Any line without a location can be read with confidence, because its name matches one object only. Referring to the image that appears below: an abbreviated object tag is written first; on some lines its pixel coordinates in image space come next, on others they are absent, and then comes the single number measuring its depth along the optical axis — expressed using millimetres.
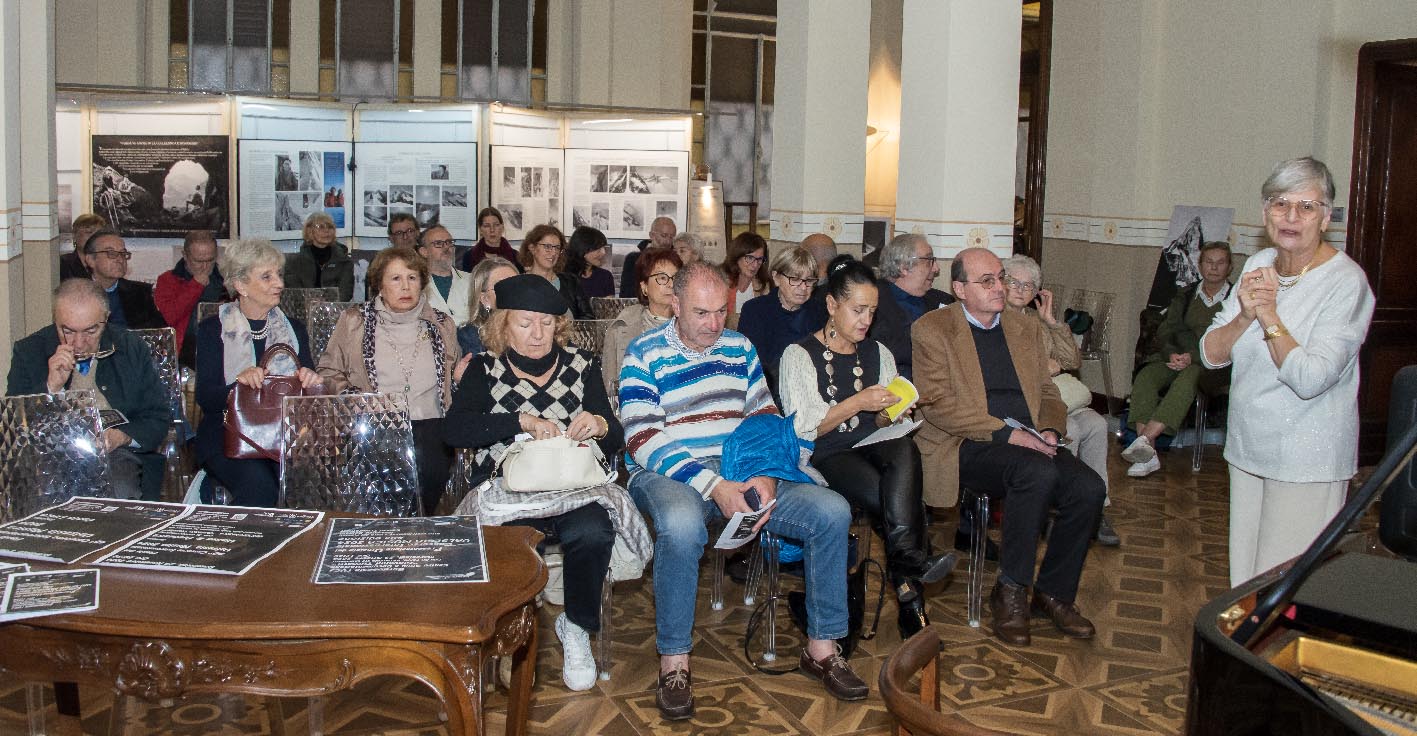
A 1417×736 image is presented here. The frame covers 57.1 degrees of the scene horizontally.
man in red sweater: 8094
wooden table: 2641
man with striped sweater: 4352
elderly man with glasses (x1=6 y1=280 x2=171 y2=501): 4629
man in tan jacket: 5125
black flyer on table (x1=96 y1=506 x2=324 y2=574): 2957
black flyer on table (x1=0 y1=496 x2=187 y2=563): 3010
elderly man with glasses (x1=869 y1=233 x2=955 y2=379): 6289
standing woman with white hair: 3832
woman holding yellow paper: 4867
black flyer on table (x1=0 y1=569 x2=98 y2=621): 2621
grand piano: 2057
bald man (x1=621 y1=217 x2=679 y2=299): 10125
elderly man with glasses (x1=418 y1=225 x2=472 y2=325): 7711
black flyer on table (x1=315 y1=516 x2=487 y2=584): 2939
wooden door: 8516
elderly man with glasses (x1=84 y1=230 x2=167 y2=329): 7172
